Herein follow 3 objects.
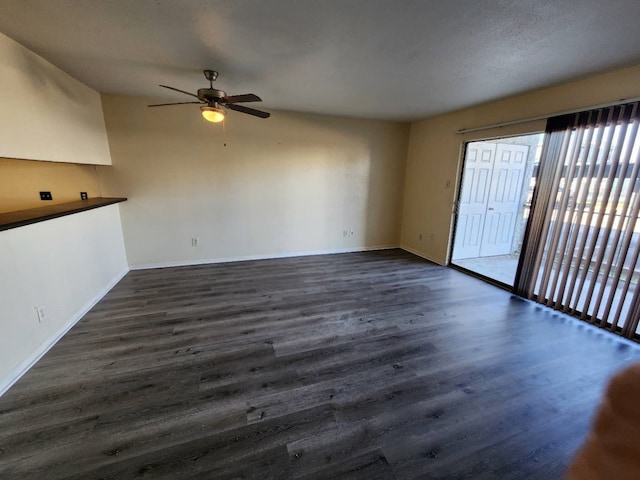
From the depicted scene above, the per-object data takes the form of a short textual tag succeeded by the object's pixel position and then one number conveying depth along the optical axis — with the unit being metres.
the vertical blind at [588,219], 2.46
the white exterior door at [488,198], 4.39
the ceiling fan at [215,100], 2.50
